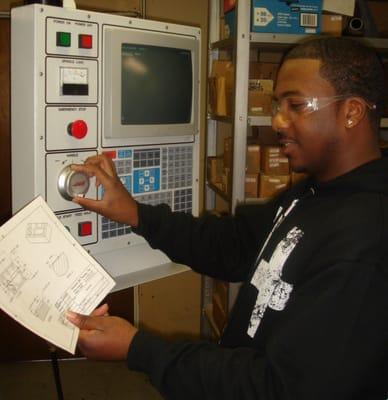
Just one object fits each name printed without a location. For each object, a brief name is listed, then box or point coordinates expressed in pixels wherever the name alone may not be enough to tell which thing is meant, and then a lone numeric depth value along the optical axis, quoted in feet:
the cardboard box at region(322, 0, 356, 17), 6.51
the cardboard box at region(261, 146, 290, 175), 6.66
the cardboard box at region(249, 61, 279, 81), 7.11
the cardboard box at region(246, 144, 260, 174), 6.72
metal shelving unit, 6.12
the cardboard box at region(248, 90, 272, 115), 6.44
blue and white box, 6.18
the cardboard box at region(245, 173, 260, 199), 6.74
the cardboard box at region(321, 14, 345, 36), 6.61
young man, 2.67
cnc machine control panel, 3.72
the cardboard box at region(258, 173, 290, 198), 6.70
